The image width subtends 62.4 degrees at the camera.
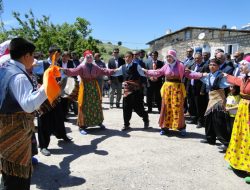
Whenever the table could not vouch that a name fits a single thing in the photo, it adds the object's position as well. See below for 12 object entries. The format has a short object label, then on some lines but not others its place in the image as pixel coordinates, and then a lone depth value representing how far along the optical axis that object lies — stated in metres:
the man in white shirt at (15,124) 1.82
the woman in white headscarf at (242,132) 3.05
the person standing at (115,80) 7.17
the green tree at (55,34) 18.76
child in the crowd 3.60
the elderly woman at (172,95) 4.49
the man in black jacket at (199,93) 5.23
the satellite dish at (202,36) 16.90
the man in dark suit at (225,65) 4.38
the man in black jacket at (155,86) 6.49
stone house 14.74
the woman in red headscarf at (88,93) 4.63
